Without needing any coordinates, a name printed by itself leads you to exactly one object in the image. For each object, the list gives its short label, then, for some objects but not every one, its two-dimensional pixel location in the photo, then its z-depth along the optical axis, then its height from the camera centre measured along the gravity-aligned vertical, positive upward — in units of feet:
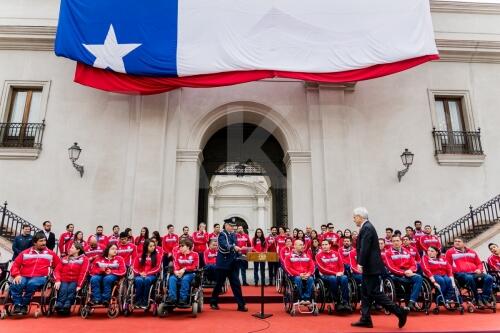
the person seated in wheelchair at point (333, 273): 20.71 -0.99
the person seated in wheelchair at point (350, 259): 23.06 -0.17
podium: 19.11 -0.04
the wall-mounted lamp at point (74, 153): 35.37 +10.10
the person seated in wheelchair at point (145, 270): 20.84 -0.83
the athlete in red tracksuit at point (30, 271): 19.74 -0.88
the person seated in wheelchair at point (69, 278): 19.77 -1.23
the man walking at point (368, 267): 16.90 -0.51
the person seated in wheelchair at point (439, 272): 21.76 -0.96
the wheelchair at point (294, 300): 20.32 -2.55
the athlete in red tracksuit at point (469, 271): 22.07 -0.93
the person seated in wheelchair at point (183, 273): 19.83 -0.95
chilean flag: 34.35 +20.57
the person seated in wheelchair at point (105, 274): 19.88 -1.03
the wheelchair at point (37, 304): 19.48 -2.63
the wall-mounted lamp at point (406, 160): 36.68 +9.88
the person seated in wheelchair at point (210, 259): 26.52 -0.22
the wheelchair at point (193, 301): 19.61 -2.47
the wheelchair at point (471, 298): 21.45 -2.59
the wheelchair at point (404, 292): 20.31 -2.05
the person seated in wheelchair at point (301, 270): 20.72 -0.84
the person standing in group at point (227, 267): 21.71 -0.66
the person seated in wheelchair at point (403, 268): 20.74 -0.70
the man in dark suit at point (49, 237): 29.23 +1.55
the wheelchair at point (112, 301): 19.43 -2.47
